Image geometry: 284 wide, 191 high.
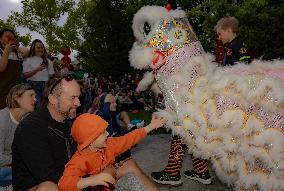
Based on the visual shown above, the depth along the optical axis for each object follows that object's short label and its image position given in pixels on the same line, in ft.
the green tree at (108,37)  75.31
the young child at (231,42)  11.53
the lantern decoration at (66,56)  20.21
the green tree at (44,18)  64.13
